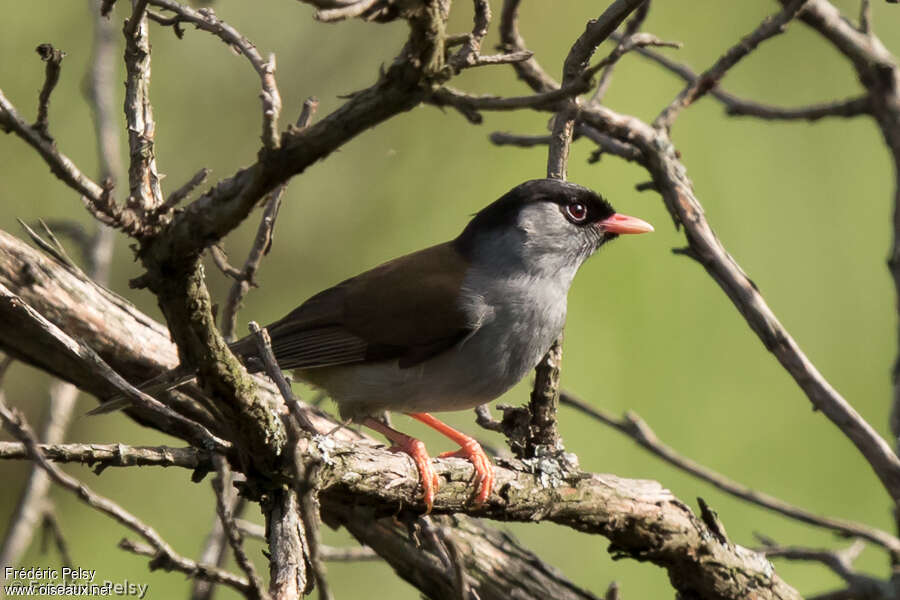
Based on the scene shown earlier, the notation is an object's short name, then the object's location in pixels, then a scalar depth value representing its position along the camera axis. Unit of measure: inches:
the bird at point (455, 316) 317.1
